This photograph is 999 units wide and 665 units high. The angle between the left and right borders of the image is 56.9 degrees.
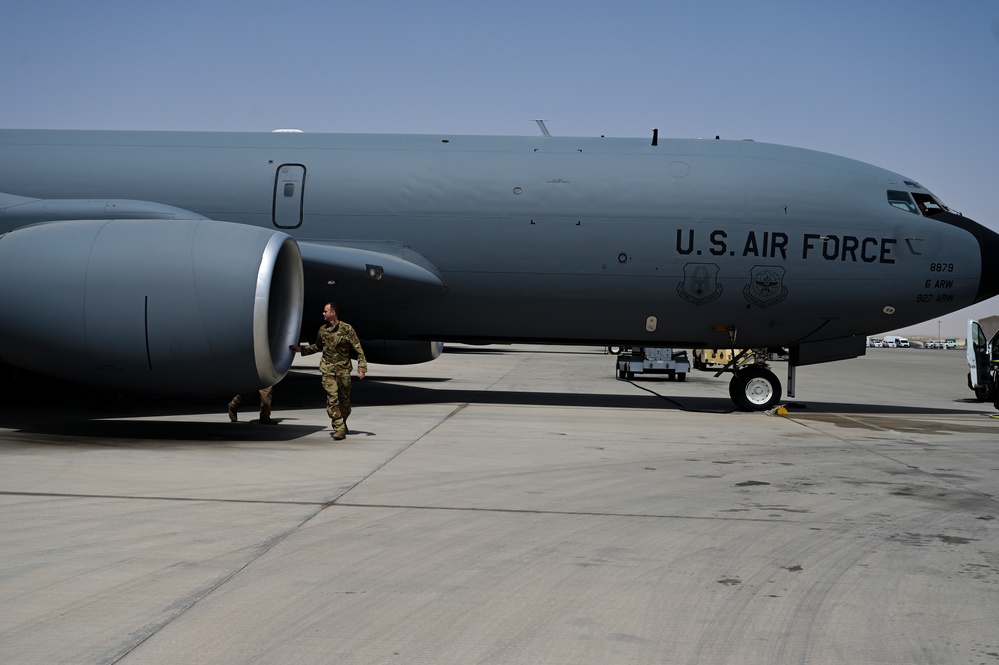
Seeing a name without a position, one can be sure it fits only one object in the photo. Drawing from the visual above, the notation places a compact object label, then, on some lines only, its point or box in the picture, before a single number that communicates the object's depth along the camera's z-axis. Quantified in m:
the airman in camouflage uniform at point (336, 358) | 11.67
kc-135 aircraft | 15.64
